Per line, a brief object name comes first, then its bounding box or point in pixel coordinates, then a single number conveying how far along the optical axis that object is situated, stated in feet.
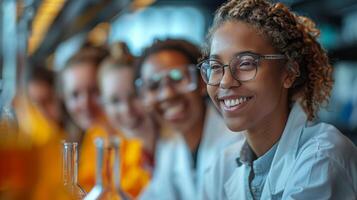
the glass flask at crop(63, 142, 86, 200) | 2.96
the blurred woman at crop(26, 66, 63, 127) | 8.04
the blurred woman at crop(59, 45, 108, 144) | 6.49
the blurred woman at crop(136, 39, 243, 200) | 4.20
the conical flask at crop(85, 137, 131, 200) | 3.47
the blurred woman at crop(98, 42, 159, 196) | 5.40
